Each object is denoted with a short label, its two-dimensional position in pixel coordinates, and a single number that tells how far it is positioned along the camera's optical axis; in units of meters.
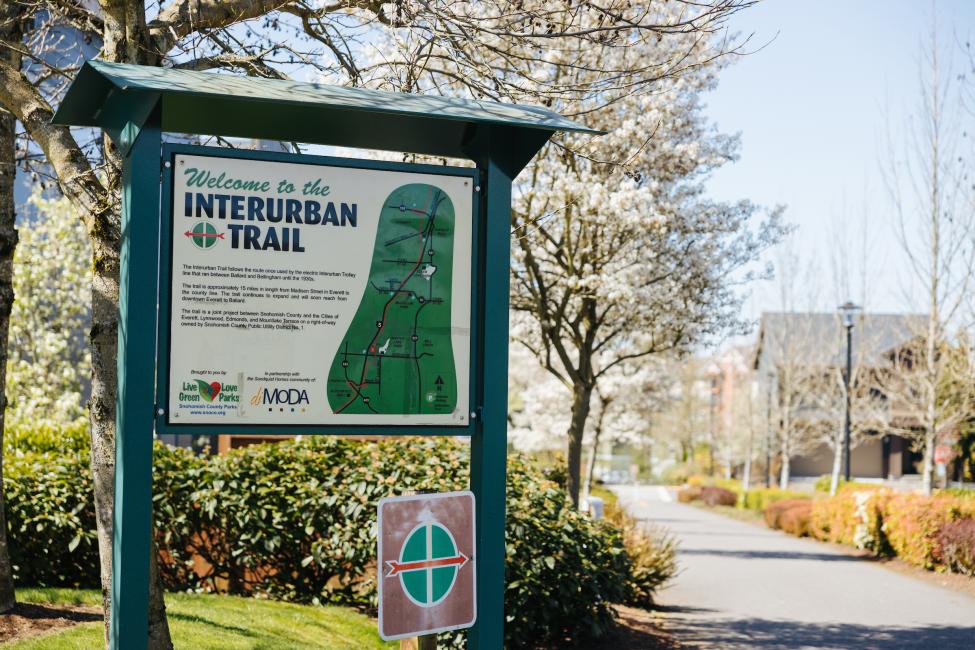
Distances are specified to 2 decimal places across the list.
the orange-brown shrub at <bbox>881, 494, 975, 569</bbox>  18.11
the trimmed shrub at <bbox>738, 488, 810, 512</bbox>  34.47
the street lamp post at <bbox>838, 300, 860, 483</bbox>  26.77
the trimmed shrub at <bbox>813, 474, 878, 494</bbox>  41.42
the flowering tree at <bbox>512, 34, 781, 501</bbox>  14.64
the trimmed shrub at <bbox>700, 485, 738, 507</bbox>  42.84
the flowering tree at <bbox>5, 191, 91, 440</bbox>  17.83
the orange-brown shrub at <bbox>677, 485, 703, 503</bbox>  48.38
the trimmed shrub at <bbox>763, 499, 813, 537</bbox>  28.02
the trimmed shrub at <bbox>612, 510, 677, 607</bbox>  12.83
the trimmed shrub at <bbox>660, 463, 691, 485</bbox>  63.50
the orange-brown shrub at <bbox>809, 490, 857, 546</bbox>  24.05
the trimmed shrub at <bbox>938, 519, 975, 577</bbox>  16.72
